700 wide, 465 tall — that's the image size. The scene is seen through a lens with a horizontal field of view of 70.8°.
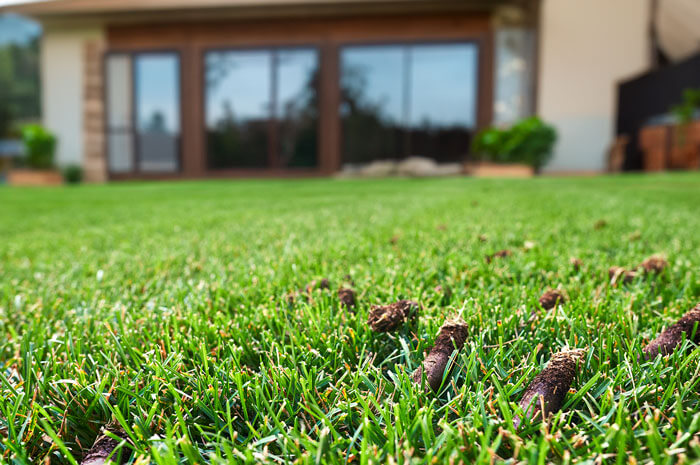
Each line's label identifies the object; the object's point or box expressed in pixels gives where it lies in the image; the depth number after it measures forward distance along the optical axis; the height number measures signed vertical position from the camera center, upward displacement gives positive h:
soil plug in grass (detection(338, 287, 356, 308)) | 0.86 -0.21
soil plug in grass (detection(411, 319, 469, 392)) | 0.56 -0.21
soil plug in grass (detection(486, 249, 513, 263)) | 1.24 -0.19
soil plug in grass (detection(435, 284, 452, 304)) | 0.88 -0.21
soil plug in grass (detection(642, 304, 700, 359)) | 0.61 -0.20
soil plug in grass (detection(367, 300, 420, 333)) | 0.72 -0.20
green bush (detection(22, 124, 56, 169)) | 11.09 +0.64
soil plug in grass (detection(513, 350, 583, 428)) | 0.48 -0.21
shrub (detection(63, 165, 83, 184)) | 11.77 +0.01
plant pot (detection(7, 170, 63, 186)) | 11.26 -0.07
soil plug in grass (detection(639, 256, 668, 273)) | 1.04 -0.18
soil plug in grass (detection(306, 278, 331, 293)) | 0.97 -0.21
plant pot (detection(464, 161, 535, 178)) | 9.19 +0.19
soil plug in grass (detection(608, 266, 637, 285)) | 0.98 -0.19
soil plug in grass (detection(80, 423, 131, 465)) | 0.47 -0.27
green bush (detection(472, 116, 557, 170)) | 9.27 +0.72
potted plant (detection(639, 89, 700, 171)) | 7.91 +0.78
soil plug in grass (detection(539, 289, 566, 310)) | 0.82 -0.20
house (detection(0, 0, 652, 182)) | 10.91 +2.34
